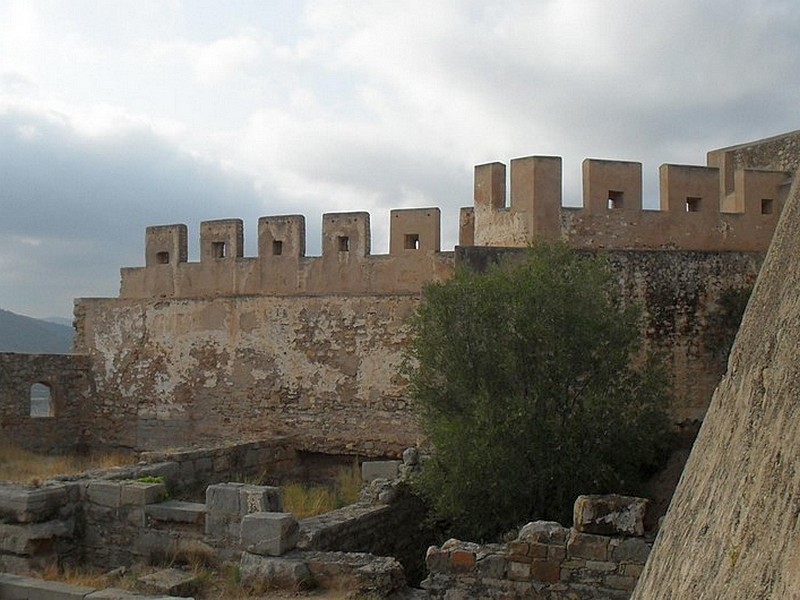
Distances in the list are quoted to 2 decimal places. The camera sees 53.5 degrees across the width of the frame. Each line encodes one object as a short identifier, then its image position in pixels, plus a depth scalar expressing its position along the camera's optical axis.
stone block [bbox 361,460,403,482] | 12.66
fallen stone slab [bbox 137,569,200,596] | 7.84
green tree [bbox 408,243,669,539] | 9.31
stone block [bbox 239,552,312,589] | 7.93
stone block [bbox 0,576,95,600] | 7.02
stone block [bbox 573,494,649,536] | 7.75
